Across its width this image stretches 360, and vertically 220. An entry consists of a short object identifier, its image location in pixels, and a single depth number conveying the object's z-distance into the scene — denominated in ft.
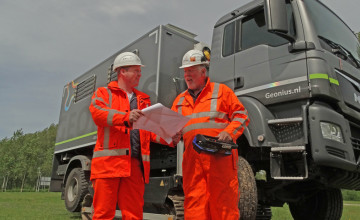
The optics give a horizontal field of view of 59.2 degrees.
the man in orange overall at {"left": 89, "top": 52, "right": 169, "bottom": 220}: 9.38
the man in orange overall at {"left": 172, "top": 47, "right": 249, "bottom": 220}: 8.91
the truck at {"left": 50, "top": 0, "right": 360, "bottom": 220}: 11.50
